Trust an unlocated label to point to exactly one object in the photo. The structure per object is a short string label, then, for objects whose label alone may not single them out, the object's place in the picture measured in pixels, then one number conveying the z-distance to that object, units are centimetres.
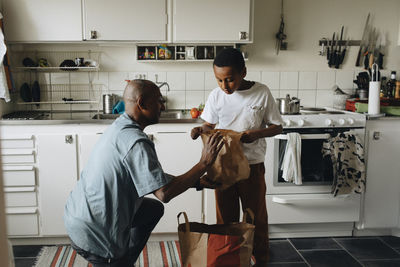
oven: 298
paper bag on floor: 190
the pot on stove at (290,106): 306
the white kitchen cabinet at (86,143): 292
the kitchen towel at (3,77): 293
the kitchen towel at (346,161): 293
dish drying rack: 344
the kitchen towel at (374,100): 308
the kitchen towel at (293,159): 290
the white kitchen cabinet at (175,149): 294
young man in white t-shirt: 217
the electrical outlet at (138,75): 352
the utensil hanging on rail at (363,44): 360
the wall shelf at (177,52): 336
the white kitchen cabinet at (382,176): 306
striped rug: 271
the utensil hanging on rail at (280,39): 353
